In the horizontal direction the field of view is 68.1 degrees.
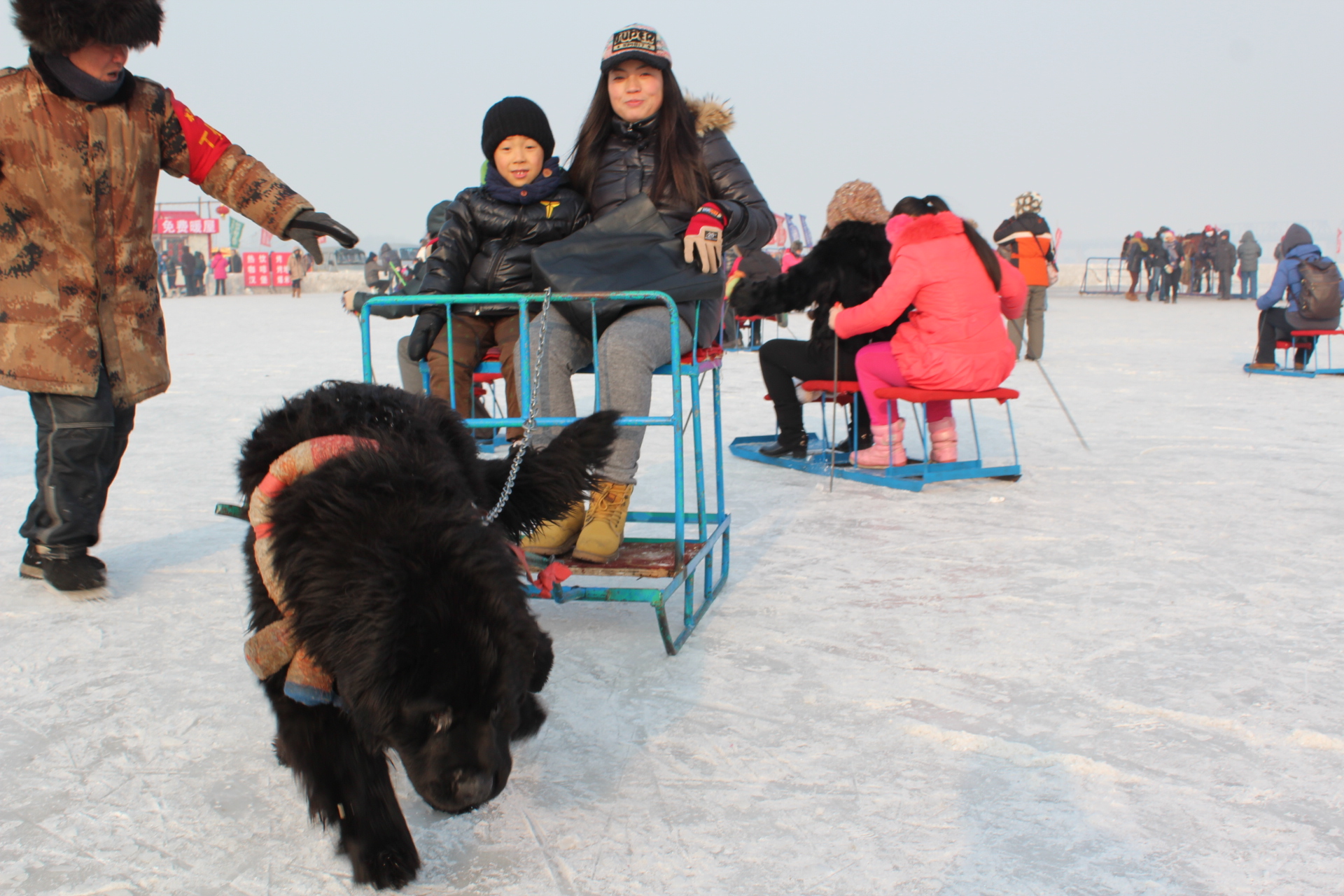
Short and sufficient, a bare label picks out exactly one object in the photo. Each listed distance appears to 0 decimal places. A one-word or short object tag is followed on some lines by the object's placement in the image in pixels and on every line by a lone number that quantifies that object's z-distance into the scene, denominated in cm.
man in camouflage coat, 291
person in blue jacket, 1000
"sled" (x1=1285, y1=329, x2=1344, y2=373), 1003
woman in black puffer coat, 290
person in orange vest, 1045
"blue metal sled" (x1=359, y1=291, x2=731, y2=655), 262
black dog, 147
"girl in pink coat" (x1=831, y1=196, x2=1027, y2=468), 494
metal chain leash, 211
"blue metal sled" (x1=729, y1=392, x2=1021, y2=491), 507
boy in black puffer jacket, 336
